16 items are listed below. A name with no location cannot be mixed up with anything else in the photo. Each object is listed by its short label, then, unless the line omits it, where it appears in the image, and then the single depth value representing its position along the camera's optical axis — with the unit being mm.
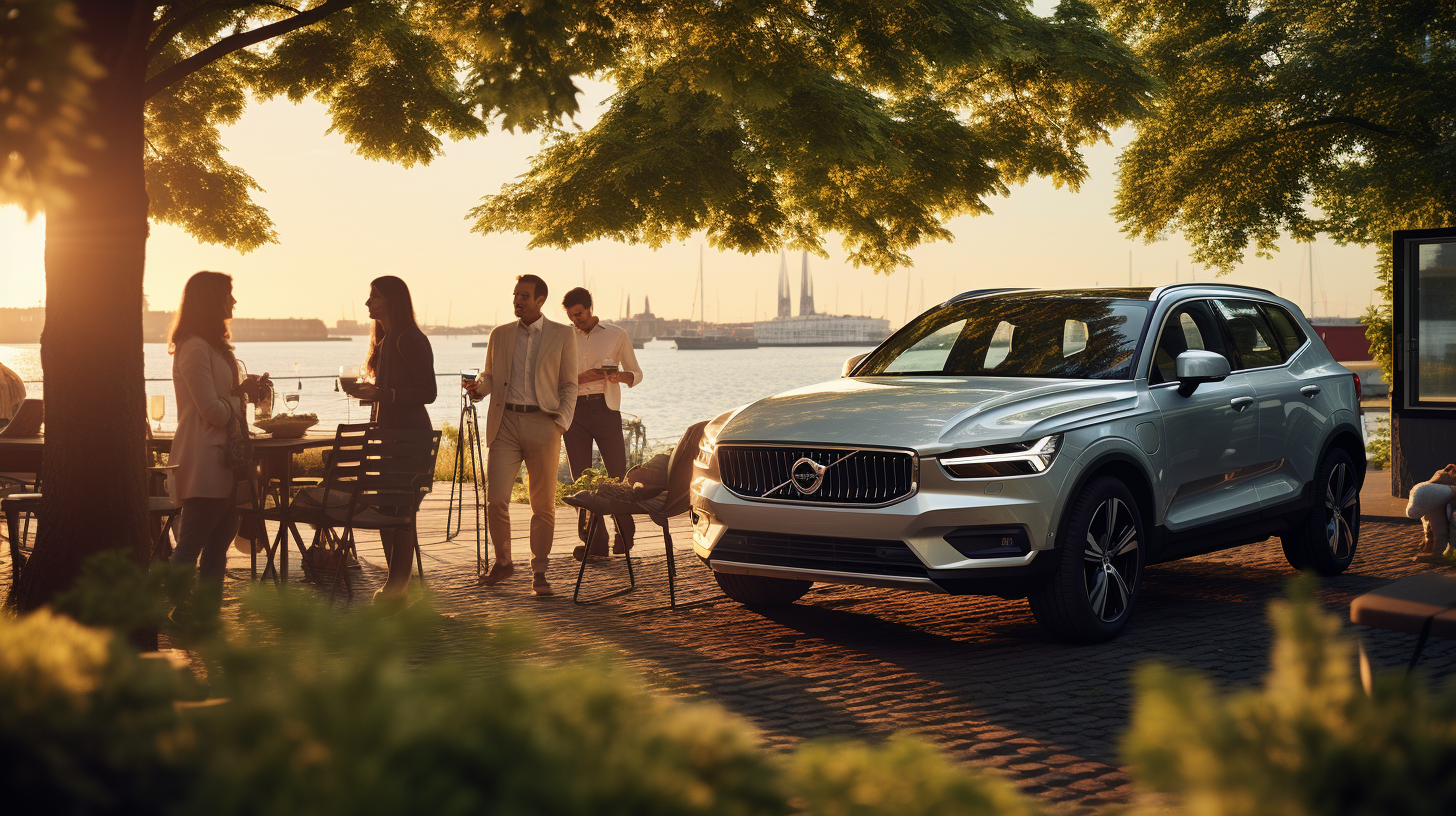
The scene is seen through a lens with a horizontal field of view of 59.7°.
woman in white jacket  7262
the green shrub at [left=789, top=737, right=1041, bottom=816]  1421
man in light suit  8859
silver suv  6332
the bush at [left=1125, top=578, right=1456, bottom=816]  1299
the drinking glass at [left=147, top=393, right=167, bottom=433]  10539
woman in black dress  8391
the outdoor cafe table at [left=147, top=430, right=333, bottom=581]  8539
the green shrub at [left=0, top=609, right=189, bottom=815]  1277
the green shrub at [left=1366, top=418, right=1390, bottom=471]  18672
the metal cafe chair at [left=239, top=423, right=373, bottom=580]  8180
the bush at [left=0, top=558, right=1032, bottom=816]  1231
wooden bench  3912
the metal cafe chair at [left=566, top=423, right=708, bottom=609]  8258
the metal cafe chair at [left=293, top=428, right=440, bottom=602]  8164
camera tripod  9992
